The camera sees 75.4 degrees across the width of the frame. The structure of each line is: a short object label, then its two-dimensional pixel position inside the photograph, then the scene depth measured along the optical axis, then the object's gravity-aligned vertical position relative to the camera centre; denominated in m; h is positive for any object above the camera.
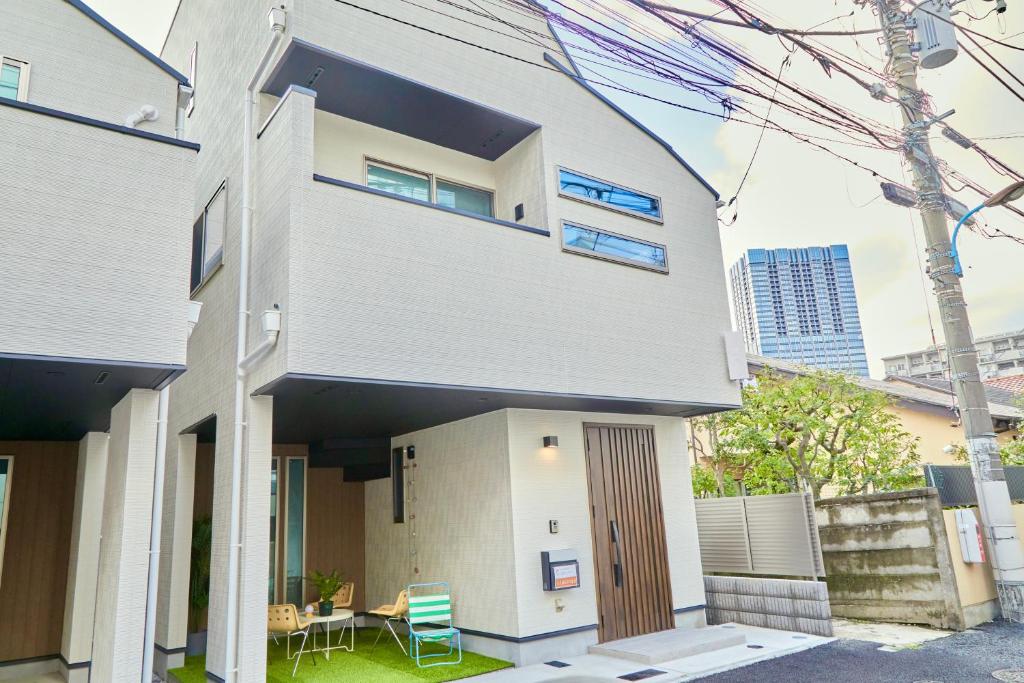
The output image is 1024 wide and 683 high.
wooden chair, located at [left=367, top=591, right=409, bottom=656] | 7.84 -1.21
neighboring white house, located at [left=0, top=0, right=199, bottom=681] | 4.58 +1.76
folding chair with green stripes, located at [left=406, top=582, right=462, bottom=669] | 7.25 -1.28
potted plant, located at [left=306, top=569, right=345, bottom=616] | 8.64 -0.96
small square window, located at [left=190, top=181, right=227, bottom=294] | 7.92 +3.44
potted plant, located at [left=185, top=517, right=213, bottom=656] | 8.62 -0.88
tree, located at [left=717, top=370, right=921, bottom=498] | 10.93 +0.74
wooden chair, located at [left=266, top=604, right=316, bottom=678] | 7.24 -1.16
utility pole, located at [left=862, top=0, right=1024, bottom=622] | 8.27 +1.76
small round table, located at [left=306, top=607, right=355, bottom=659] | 7.36 -1.21
